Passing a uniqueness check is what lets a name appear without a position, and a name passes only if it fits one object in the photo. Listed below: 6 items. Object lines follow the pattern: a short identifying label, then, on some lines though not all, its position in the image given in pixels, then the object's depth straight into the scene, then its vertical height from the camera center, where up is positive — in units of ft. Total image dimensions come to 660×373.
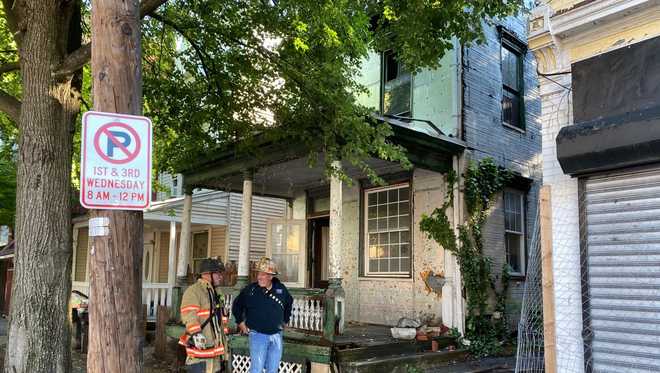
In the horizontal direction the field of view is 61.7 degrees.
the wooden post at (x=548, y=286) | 19.16 -0.97
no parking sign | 10.73 +1.78
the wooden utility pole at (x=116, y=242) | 10.78 +0.19
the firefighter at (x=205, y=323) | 19.57 -2.50
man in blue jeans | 22.57 -2.58
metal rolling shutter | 17.03 -0.34
